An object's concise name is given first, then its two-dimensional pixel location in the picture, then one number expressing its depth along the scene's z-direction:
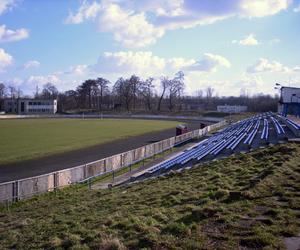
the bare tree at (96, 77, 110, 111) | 182.12
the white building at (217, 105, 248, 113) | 141.02
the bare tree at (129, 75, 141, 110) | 173.88
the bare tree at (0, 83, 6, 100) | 197.38
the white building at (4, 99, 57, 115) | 166.00
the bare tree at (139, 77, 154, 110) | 173.25
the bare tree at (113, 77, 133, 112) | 171.88
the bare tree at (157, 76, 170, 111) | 170.60
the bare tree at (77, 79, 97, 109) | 180.75
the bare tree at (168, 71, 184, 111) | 170.25
